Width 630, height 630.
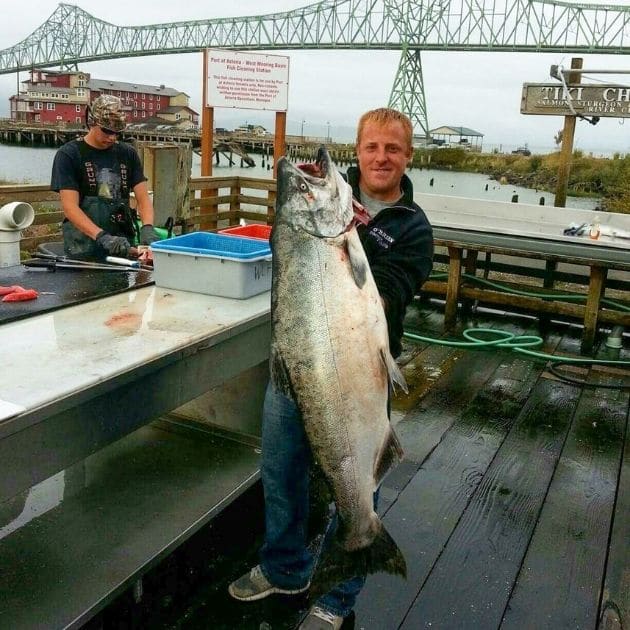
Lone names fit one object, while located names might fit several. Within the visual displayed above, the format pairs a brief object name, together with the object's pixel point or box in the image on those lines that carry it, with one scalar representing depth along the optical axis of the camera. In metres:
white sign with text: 7.65
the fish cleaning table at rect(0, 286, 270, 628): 1.66
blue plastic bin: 2.63
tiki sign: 6.63
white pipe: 2.94
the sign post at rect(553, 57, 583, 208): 6.98
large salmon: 1.67
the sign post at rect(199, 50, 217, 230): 7.76
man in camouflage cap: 3.70
